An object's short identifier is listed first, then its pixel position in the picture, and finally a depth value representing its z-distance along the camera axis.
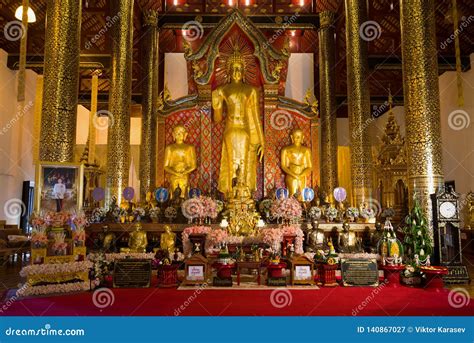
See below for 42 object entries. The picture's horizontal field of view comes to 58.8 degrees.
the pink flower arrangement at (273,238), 7.17
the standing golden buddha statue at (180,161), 11.28
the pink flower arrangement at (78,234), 5.82
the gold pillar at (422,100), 6.80
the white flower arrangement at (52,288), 5.29
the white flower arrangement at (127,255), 6.97
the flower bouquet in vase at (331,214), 8.55
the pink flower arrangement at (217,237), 7.34
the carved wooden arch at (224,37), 11.65
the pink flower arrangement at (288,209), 8.04
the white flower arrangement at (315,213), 8.65
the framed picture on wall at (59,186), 5.71
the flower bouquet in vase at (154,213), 8.67
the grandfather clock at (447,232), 6.34
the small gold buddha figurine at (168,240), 7.57
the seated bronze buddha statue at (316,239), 7.86
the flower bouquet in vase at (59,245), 5.62
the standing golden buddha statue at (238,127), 11.01
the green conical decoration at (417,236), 6.38
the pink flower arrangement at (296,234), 7.36
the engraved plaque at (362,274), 5.87
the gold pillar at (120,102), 10.46
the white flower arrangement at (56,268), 5.33
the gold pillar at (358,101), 10.45
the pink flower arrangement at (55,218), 5.62
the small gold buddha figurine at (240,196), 8.80
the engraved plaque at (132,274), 5.80
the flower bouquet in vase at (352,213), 8.46
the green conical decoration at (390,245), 6.36
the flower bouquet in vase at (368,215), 8.49
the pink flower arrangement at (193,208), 8.36
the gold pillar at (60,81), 6.37
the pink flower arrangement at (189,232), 7.71
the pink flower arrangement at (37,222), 5.49
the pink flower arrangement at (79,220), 5.78
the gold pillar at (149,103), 12.61
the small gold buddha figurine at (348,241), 7.68
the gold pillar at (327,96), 13.28
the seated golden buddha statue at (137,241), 7.59
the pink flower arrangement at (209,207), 8.44
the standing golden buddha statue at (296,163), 11.36
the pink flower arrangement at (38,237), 5.50
